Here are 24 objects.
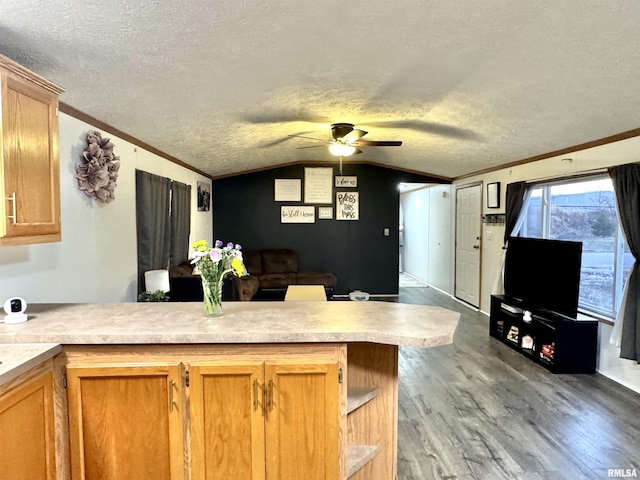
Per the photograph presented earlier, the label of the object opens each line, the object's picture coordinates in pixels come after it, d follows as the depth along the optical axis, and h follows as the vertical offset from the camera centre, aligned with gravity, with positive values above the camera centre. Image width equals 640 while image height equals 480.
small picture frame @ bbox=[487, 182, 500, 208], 5.85 +0.43
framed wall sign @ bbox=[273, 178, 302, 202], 7.71 +0.69
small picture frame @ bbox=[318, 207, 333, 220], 7.77 +0.26
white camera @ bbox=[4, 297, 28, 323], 1.95 -0.38
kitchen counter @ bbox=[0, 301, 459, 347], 1.77 -0.44
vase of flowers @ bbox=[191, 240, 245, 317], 2.03 -0.20
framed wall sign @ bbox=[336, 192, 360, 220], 7.80 +0.35
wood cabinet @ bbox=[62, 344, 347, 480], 1.81 -0.79
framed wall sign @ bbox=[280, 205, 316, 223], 7.74 +0.22
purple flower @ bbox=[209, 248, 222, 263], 2.01 -0.13
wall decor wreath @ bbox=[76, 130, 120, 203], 3.00 +0.42
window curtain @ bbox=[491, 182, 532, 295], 5.18 +0.17
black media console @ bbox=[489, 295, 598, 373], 3.89 -1.09
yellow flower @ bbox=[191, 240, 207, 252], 2.05 -0.09
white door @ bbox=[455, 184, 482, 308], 6.57 -0.28
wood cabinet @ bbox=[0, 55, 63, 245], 1.75 +0.31
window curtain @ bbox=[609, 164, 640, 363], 3.40 -0.37
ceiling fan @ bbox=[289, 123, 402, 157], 4.17 +0.87
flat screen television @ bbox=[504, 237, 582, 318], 3.98 -0.49
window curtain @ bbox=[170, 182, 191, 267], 4.98 +0.06
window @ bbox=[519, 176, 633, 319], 3.92 -0.07
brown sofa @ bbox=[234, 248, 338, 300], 6.72 -0.81
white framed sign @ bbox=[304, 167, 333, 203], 7.72 +0.77
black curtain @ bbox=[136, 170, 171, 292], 4.02 +0.05
